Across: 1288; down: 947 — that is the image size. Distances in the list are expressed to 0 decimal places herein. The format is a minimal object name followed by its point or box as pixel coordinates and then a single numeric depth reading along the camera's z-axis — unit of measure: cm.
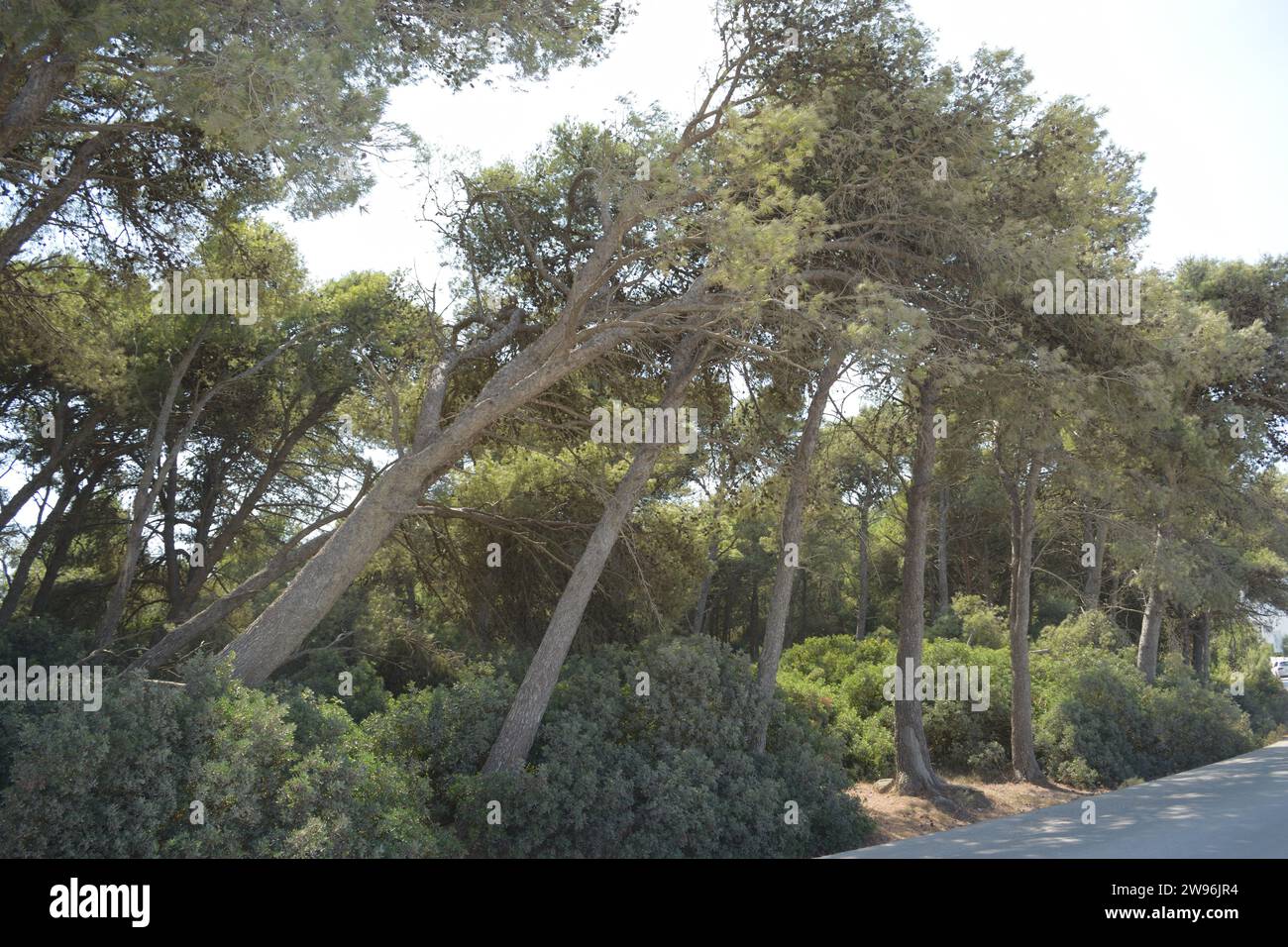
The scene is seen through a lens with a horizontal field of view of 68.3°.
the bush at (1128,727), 1711
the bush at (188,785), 667
